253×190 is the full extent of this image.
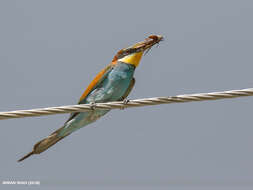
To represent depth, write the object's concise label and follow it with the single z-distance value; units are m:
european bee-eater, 11.43
